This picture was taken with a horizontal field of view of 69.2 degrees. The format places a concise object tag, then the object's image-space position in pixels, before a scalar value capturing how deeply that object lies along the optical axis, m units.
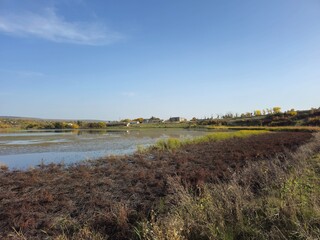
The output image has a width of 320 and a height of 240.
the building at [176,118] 139.75
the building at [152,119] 140.05
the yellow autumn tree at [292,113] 59.91
